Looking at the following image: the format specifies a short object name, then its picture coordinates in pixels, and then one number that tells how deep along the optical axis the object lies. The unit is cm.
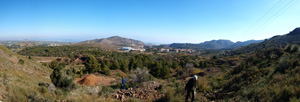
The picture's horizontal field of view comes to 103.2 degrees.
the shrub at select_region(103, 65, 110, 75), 2677
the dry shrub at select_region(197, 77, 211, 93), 719
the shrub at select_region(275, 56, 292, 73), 718
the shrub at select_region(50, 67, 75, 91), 874
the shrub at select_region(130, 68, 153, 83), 1269
